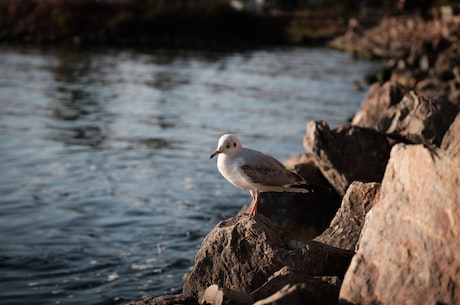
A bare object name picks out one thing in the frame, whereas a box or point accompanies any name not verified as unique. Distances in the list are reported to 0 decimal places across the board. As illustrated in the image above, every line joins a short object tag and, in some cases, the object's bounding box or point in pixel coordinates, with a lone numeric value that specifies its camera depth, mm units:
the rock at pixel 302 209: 10008
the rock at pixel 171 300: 5930
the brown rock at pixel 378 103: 13242
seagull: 7129
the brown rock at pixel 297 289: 4852
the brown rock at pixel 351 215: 6844
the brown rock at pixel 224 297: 5184
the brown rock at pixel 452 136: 8089
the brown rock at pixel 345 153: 10180
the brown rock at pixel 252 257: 5984
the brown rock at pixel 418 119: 9992
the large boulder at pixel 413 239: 4547
